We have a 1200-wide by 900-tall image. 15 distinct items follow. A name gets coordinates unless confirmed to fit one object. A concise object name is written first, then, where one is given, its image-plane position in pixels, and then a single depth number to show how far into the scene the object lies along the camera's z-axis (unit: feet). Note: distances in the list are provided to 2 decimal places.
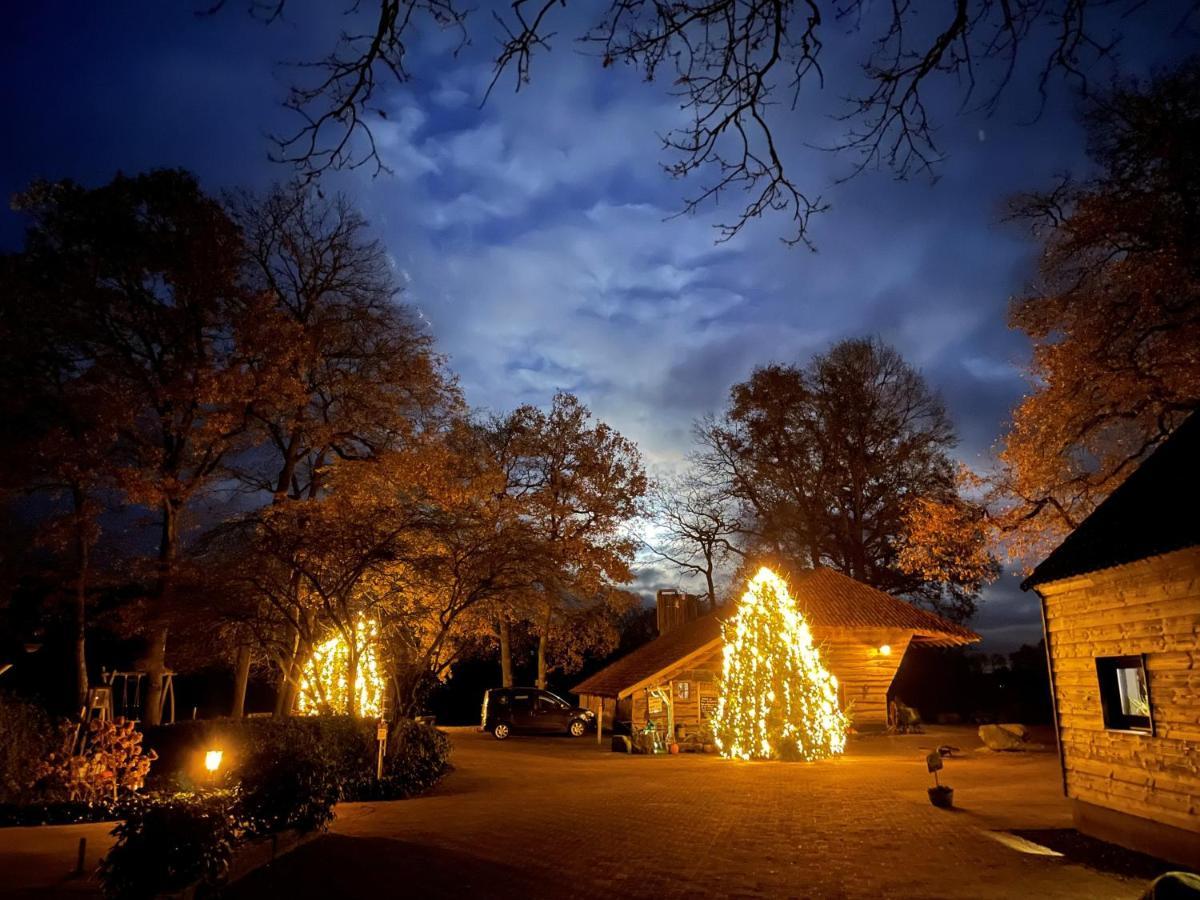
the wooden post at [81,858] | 25.75
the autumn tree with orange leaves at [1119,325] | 43.75
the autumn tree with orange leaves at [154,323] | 56.75
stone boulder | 71.00
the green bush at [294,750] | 44.55
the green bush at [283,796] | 29.12
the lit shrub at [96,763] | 41.42
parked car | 105.19
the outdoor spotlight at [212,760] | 34.96
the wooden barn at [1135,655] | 27.43
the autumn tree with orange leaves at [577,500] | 112.98
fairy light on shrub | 60.54
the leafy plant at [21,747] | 39.75
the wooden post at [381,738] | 47.44
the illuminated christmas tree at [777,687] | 62.90
